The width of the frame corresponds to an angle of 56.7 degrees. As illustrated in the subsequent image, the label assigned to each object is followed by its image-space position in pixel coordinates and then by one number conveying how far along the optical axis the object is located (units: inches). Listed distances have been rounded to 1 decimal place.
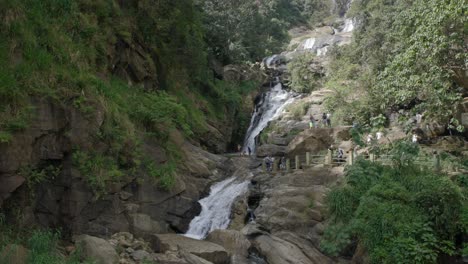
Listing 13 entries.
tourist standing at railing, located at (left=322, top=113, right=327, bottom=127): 1194.0
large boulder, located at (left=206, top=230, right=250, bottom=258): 615.5
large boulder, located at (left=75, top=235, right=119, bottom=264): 494.3
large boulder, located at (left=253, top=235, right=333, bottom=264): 585.0
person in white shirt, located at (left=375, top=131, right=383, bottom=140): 977.5
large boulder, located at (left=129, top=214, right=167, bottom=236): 636.1
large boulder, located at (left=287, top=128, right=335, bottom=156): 1032.2
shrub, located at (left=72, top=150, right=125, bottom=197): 576.7
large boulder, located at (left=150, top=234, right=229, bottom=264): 576.1
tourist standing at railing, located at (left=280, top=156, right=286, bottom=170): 975.9
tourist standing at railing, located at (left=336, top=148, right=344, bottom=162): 874.4
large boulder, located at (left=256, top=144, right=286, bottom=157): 1087.0
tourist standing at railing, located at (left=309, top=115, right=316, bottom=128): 1177.8
